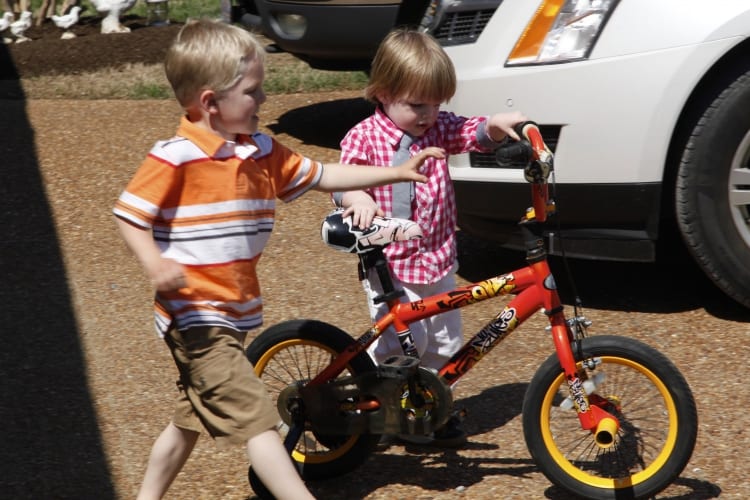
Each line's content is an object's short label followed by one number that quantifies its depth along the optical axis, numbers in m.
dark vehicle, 14.47
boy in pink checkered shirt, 7.43
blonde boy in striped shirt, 6.32
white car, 9.23
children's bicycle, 7.01
